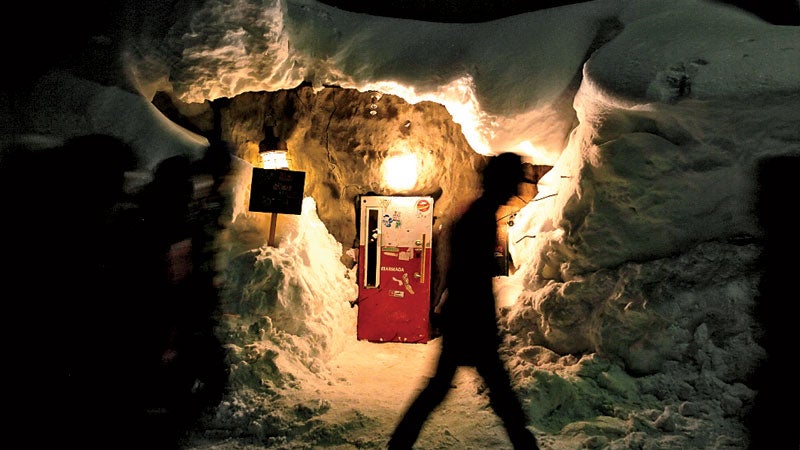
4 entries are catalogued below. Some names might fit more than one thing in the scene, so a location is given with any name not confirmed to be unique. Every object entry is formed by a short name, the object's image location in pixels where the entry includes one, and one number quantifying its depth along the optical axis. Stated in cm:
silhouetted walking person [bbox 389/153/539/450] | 554
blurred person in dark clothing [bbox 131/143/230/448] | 442
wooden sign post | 591
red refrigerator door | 765
